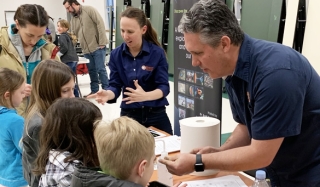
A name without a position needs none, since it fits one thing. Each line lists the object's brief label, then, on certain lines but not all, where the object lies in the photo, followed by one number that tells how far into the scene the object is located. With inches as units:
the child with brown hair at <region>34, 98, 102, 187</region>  61.2
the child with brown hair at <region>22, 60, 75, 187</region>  72.2
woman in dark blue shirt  98.9
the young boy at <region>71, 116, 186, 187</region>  50.2
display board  109.8
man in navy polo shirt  48.9
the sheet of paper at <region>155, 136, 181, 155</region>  86.6
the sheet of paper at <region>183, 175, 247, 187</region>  68.1
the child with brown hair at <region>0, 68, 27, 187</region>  87.3
